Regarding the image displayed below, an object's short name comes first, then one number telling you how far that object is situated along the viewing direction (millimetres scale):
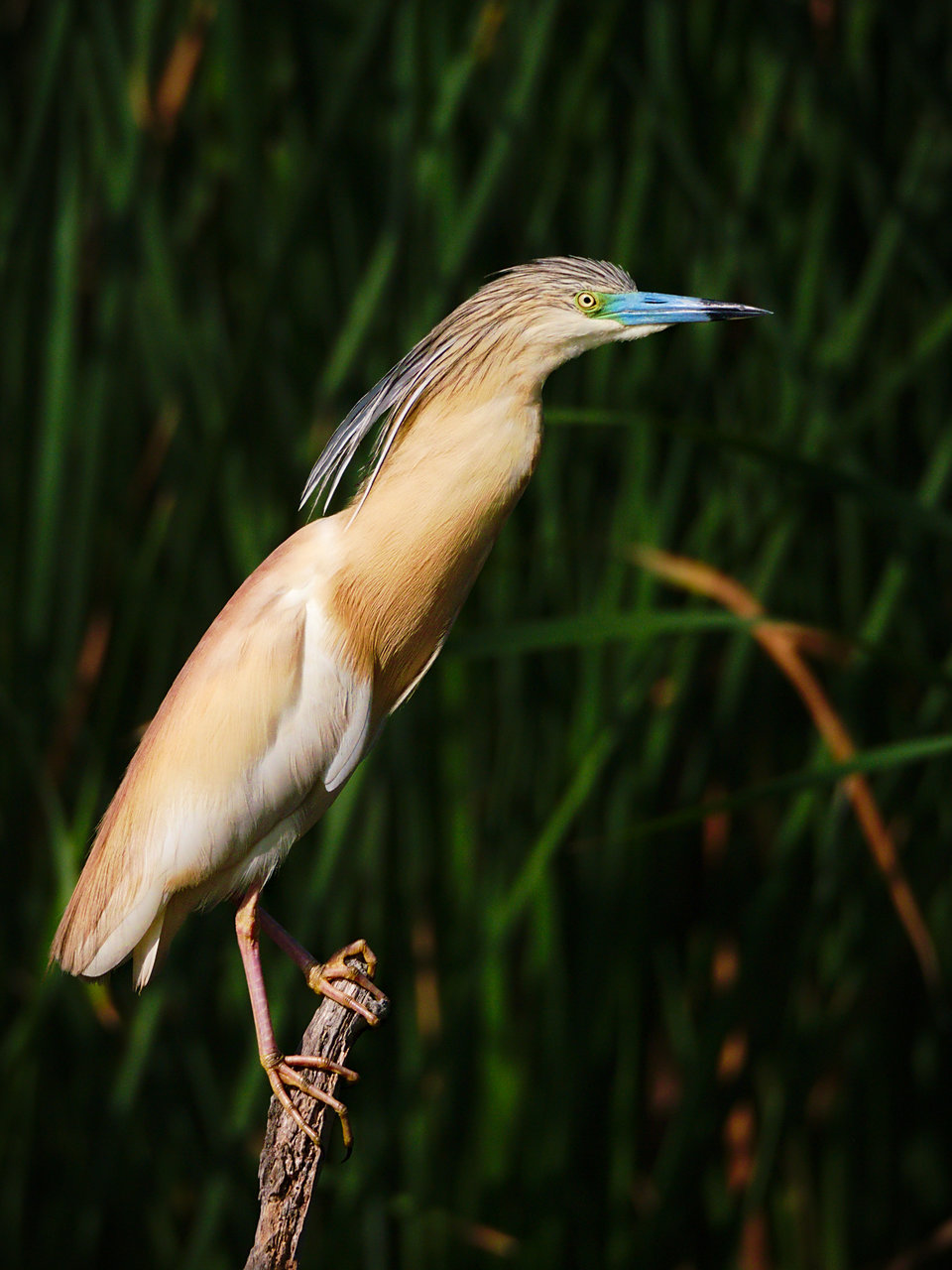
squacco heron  7984
